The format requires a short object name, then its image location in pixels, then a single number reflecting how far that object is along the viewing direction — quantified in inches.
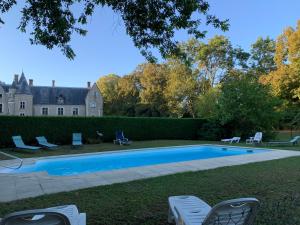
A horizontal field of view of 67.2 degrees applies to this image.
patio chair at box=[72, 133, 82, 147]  513.2
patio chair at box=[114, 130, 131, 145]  567.4
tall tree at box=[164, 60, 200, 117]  1268.1
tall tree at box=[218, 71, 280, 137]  661.6
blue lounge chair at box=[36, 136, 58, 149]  472.0
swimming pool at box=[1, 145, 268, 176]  348.0
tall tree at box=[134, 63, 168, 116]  1436.4
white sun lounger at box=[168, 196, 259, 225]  87.7
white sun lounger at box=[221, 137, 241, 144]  621.7
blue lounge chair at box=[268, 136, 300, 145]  569.6
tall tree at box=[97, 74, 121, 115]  1687.0
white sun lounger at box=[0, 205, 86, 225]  72.2
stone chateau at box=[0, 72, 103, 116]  1503.2
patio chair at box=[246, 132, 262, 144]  569.4
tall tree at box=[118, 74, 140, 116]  1598.0
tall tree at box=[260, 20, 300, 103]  1012.8
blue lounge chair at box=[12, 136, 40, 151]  430.1
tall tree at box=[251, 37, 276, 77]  1342.6
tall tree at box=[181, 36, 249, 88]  1241.0
